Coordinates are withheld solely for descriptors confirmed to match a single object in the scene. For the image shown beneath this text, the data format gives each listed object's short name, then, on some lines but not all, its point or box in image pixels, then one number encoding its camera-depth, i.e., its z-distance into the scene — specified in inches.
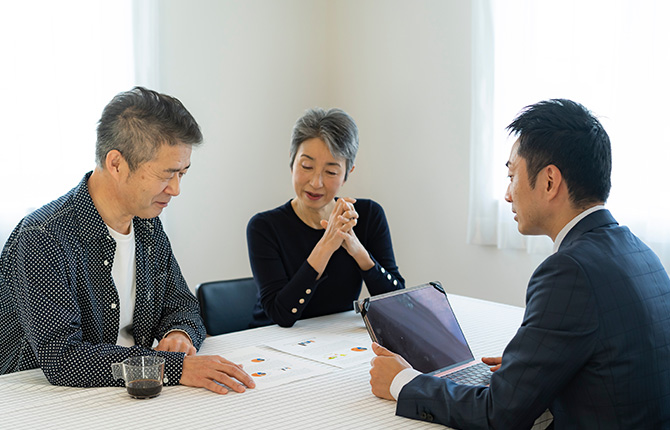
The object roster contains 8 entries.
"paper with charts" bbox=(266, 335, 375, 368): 66.2
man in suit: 45.4
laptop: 61.5
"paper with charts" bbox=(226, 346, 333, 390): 59.8
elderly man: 58.0
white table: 49.2
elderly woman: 87.3
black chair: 93.5
